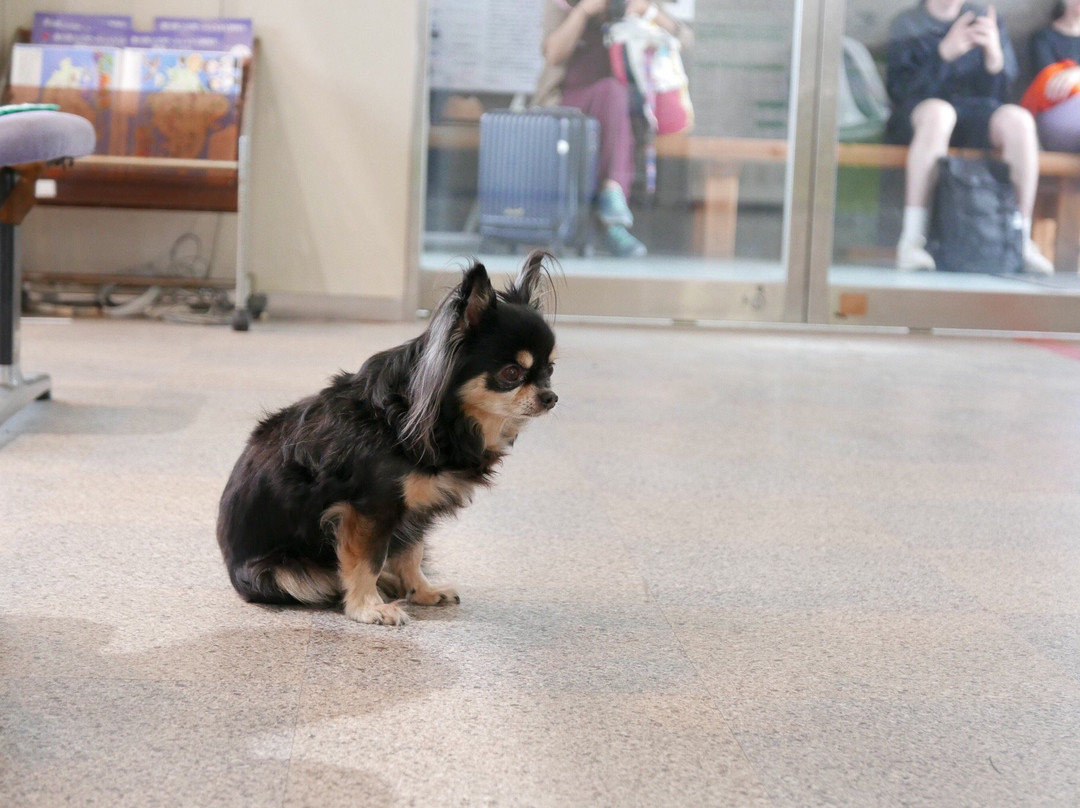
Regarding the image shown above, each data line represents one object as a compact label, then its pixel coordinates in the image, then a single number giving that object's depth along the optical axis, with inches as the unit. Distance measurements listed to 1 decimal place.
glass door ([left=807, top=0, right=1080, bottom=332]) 230.5
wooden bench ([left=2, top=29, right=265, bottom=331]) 192.9
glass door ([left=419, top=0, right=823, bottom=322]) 228.5
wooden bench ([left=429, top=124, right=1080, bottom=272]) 233.3
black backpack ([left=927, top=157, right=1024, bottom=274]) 235.8
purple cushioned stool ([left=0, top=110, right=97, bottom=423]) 112.4
